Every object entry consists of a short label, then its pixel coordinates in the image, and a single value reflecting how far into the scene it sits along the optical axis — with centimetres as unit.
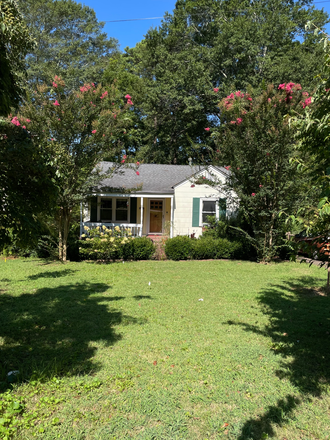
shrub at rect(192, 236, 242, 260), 1219
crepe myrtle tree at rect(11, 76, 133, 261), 960
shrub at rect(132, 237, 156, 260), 1180
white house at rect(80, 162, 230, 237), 1548
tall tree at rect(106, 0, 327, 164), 2280
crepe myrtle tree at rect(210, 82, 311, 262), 1009
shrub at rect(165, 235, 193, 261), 1195
